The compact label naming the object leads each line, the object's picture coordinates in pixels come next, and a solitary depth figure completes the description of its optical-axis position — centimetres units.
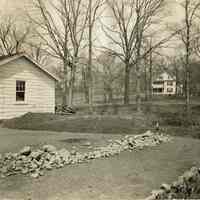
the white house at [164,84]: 9656
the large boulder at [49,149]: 784
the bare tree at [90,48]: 2375
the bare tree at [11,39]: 4416
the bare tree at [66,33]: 2792
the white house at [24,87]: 1708
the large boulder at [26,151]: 757
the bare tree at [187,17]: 2361
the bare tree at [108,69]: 5209
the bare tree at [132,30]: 2855
